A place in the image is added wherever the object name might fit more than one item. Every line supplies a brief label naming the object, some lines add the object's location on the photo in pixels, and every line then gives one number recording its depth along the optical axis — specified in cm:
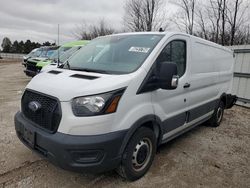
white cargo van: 247
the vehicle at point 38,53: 1412
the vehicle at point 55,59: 934
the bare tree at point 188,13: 2242
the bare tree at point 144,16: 2717
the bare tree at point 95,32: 3874
